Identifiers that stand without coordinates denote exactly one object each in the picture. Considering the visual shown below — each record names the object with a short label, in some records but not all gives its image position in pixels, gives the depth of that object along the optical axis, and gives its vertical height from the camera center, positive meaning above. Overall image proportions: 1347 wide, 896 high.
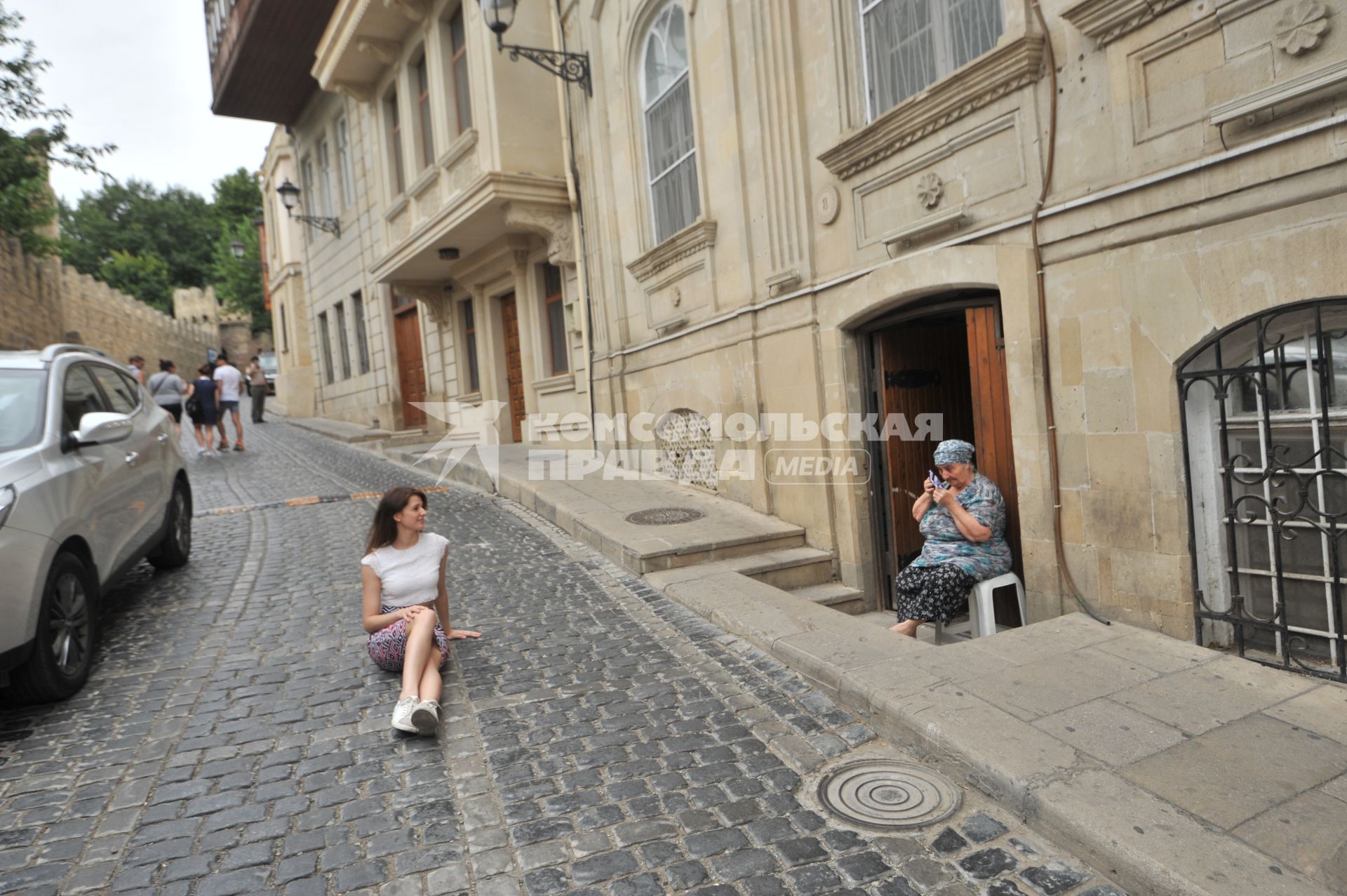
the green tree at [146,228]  50.44 +16.35
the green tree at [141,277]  47.15 +12.43
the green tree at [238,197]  50.59 +17.66
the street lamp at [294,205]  18.78 +6.52
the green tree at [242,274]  42.31 +10.79
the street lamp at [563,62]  10.05 +5.00
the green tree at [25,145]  15.02 +6.76
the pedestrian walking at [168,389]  13.19 +1.58
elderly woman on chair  5.23 -0.82
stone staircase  6.66 -1.20
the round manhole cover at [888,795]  2.99 -1.44
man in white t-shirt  15.54 +1.76
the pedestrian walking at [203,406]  14.64 +1.42
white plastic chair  5.26 -1.24
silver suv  3.80 -0.07
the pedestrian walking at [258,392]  23.08 +2.48
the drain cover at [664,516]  7.62 -0.70
